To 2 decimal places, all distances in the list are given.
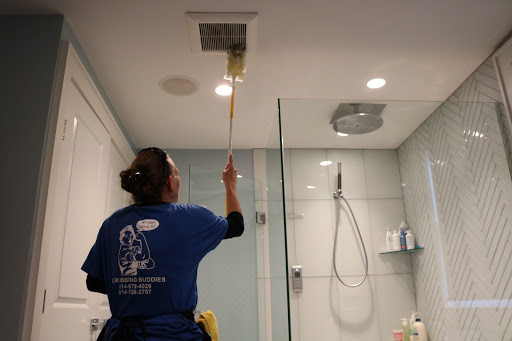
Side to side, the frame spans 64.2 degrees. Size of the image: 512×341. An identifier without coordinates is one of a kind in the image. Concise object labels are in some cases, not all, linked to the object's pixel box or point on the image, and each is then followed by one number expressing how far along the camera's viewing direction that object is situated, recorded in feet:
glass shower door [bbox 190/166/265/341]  8.04
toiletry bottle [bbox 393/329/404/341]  6.98
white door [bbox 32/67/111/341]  4.70
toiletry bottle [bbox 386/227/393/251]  7.29
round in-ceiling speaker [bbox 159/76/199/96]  6.81
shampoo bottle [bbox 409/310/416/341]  7.07
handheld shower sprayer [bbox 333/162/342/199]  7.44
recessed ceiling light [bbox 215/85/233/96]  7.08
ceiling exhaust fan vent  5.32
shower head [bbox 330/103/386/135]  7.07
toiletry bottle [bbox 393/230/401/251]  7.29
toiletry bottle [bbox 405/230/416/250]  7.28
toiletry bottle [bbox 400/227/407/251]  7.27
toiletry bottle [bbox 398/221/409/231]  7.34
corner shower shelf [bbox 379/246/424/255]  7.27
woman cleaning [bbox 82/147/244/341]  3.48
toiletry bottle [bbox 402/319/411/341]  7.00
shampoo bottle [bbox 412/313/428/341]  7.06
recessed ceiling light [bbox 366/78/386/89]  7.03
